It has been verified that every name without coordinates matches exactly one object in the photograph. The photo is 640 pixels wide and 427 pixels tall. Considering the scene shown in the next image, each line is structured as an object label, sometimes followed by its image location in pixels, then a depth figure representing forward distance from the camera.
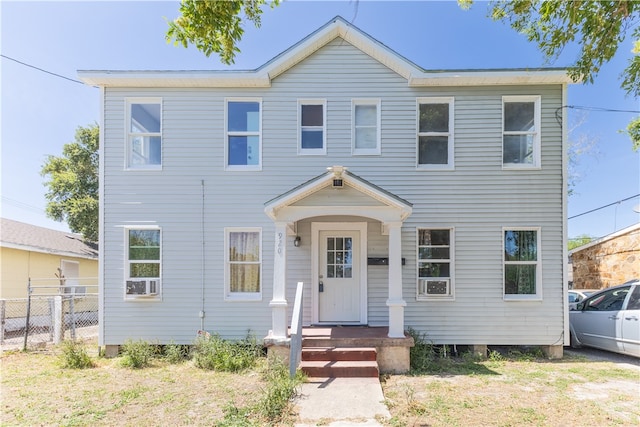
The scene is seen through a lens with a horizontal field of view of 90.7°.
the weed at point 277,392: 4.15
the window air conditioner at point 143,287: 6.90
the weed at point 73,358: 6.22
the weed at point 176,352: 6.57
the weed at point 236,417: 3.97
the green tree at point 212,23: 4.24
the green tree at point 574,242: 41.69
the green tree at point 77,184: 16.27
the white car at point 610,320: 6.19
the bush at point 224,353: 5.96
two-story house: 6.93
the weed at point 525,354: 6.65
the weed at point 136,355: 6.25
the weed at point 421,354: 5.94
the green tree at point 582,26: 4.63
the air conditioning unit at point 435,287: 6.95
